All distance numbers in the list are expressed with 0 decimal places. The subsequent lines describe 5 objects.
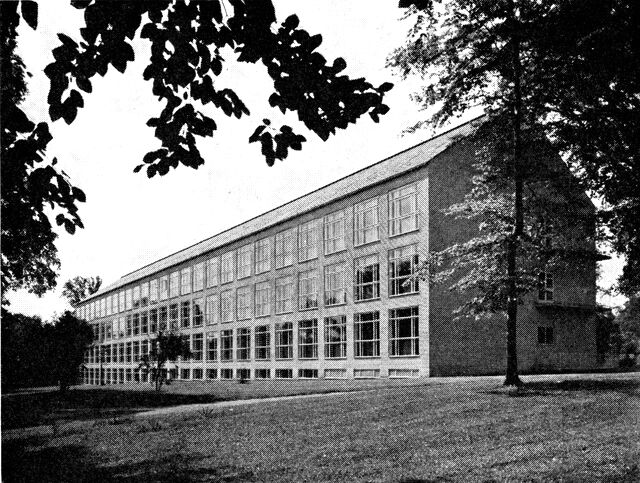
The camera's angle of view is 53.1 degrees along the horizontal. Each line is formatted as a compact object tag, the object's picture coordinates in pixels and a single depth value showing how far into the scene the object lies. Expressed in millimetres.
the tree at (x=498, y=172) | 14711
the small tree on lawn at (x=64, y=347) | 38250
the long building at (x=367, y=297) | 29047
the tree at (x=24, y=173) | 4711
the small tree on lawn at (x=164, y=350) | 33938
